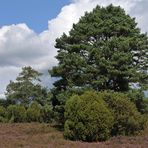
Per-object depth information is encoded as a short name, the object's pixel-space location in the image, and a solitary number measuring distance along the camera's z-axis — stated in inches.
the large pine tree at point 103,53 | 1146.2
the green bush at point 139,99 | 1141.6
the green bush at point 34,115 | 1618.7
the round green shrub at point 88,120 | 871.3
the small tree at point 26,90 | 2188.1
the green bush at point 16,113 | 1613.1
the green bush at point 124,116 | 931.9
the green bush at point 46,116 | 1637.3
